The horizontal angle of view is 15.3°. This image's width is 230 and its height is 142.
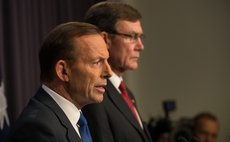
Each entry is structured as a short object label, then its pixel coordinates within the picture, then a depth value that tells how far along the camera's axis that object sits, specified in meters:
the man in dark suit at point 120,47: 2.73
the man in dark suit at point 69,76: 2.33
